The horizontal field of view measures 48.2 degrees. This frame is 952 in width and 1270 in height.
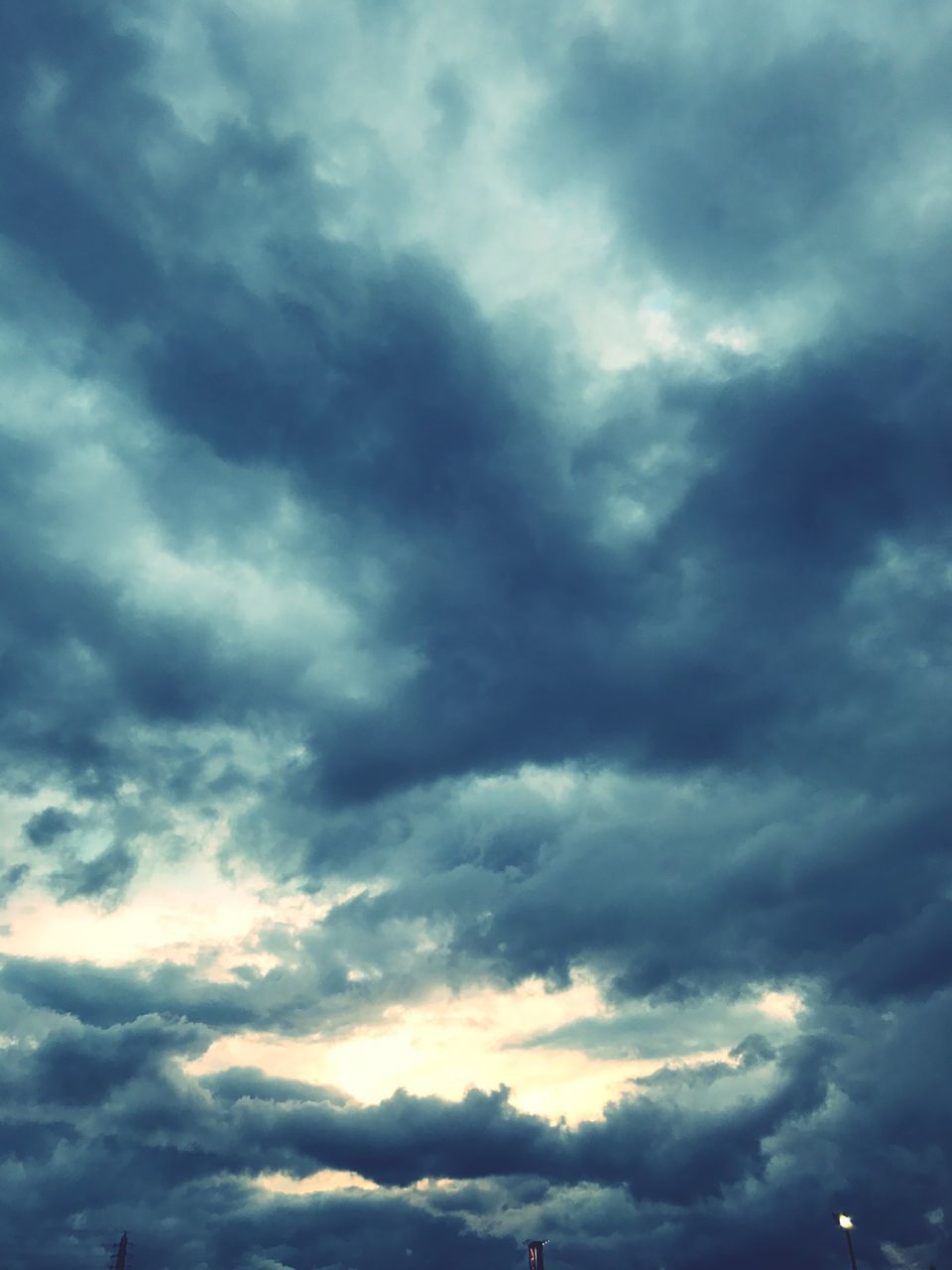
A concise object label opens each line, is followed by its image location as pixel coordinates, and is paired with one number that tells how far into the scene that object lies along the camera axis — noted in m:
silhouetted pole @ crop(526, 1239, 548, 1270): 147.75
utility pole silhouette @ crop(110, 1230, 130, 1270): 167.62
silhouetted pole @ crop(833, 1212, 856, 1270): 73.19
